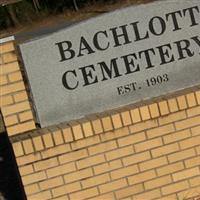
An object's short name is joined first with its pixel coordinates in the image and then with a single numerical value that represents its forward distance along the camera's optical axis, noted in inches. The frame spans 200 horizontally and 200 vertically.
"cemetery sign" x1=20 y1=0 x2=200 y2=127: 209.3
